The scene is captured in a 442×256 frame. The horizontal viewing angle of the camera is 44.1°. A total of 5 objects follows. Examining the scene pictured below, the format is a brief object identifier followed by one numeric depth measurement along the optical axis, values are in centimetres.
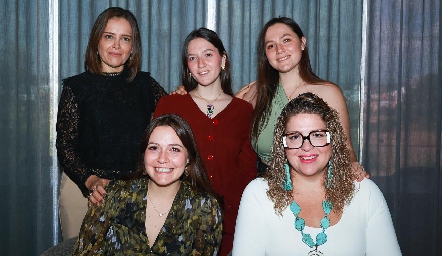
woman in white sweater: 199
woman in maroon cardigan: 257
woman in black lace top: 266
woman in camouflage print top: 216
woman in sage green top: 266
